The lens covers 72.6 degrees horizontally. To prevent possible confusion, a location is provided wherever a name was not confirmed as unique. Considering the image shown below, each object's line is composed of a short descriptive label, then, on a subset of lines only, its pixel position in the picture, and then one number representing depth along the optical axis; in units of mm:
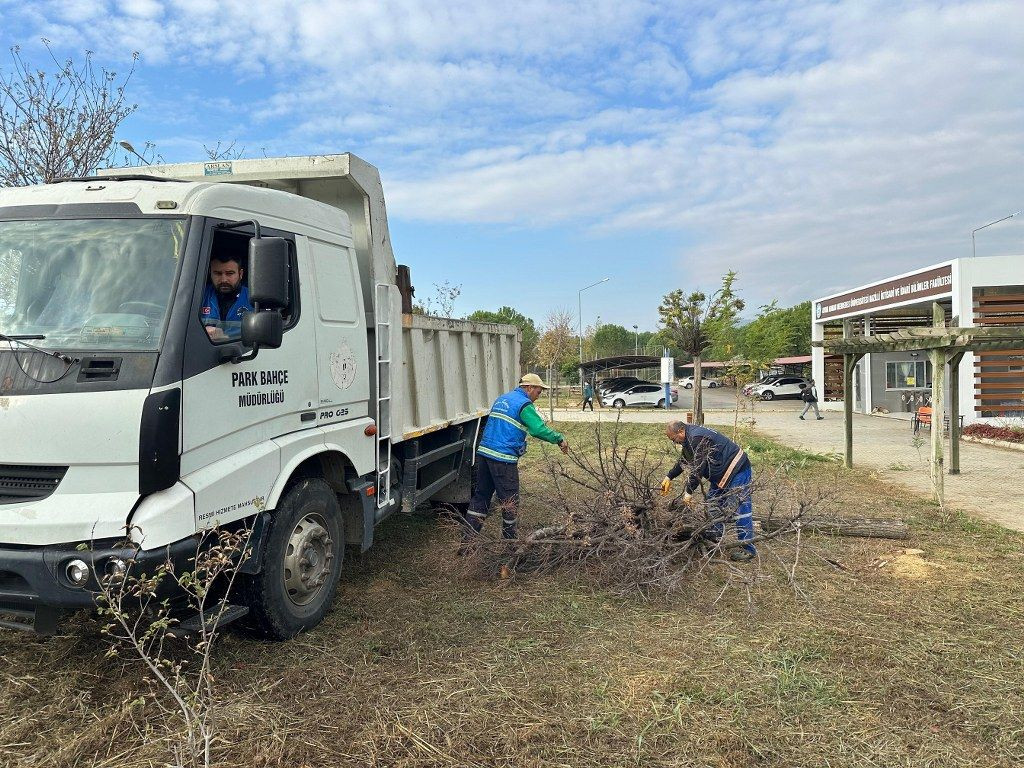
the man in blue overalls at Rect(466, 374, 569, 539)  5609
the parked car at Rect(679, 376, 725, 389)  50003
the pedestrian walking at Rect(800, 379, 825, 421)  22403
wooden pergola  7473
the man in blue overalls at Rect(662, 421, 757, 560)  5719
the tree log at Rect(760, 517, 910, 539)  6613
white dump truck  2912
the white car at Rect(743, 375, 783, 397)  33688
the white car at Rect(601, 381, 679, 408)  29672
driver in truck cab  3389
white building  15250
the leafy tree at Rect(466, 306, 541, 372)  43628
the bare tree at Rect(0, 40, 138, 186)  8078
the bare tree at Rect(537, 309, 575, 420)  34872
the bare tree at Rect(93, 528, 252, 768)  2725
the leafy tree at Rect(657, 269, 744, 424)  18078
